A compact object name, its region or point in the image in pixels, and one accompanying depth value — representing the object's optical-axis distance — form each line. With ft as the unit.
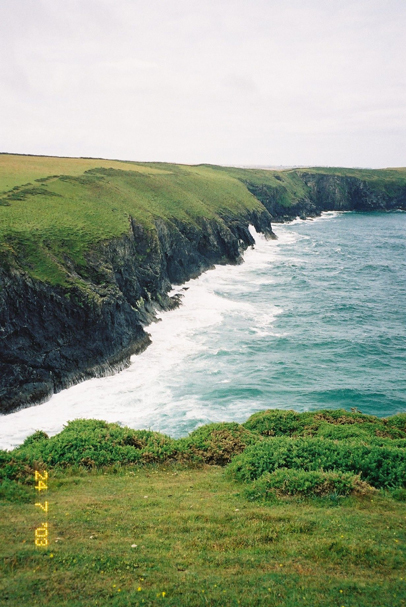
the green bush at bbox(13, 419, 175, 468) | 62.44
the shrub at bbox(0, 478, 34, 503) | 49.03
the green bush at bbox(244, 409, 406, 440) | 70.82
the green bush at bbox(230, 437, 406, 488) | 55.06
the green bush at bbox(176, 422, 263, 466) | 67.41
